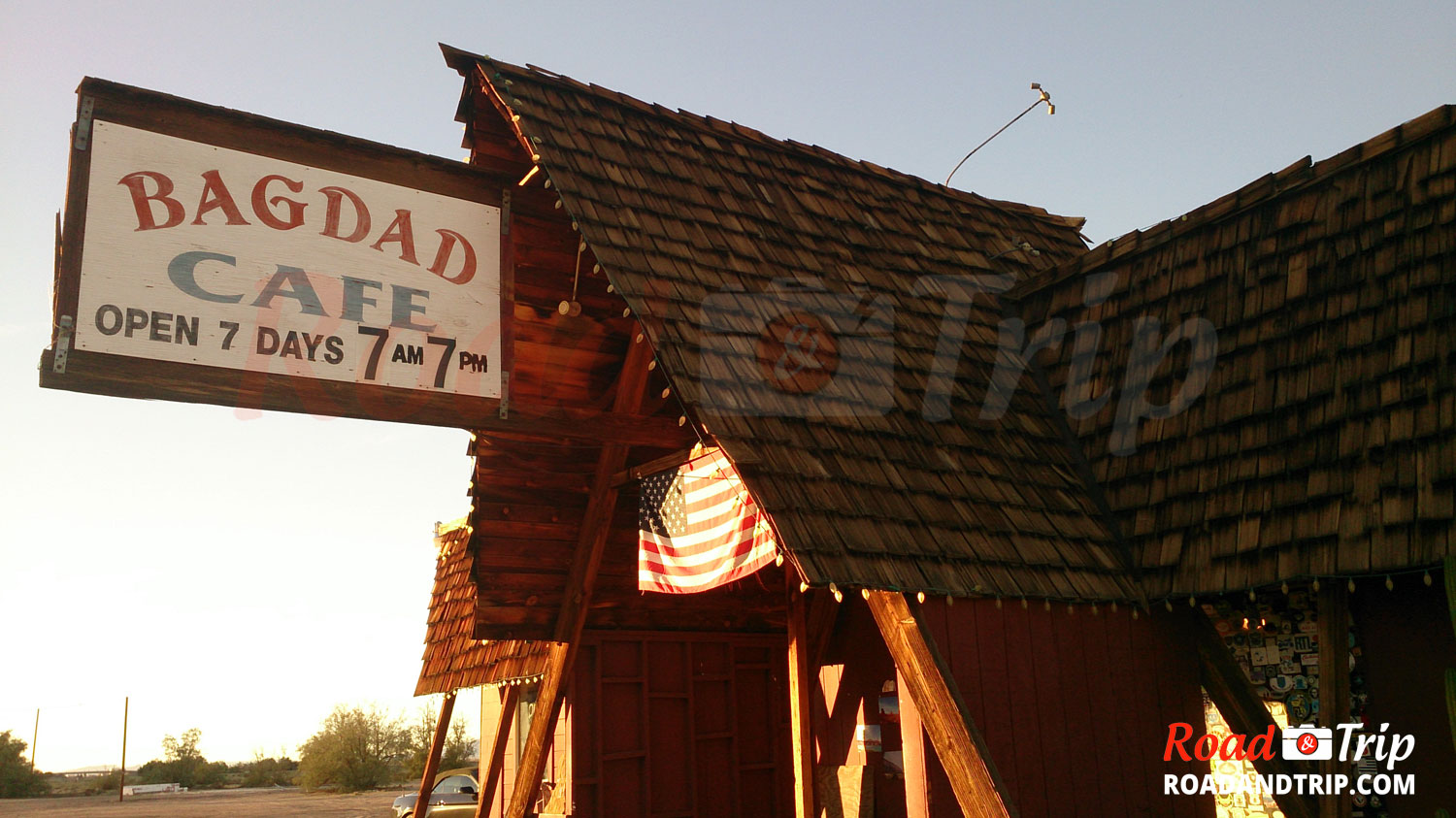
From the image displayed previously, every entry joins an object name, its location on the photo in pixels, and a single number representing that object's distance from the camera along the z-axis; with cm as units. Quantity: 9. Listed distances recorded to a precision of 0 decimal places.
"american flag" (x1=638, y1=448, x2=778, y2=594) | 759
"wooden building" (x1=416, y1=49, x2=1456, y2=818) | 641
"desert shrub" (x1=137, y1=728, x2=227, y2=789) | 5697
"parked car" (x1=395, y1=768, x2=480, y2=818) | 1748
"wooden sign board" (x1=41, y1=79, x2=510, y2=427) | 602
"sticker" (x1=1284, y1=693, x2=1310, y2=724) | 688
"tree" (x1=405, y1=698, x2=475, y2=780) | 4531
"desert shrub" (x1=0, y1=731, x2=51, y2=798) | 4606
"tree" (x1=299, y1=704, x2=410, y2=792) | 4325
